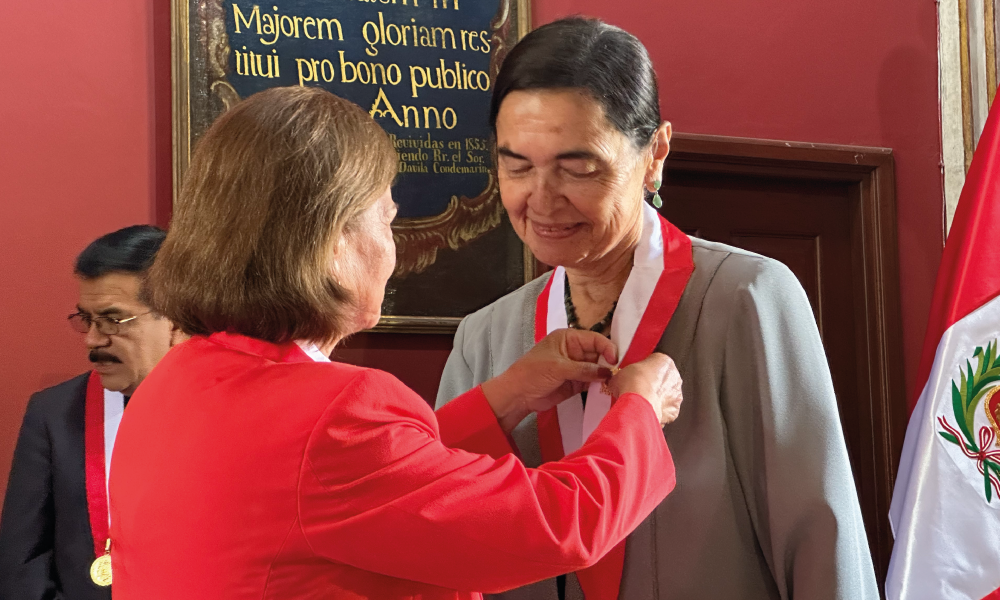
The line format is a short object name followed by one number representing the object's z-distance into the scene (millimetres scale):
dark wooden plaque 2799
